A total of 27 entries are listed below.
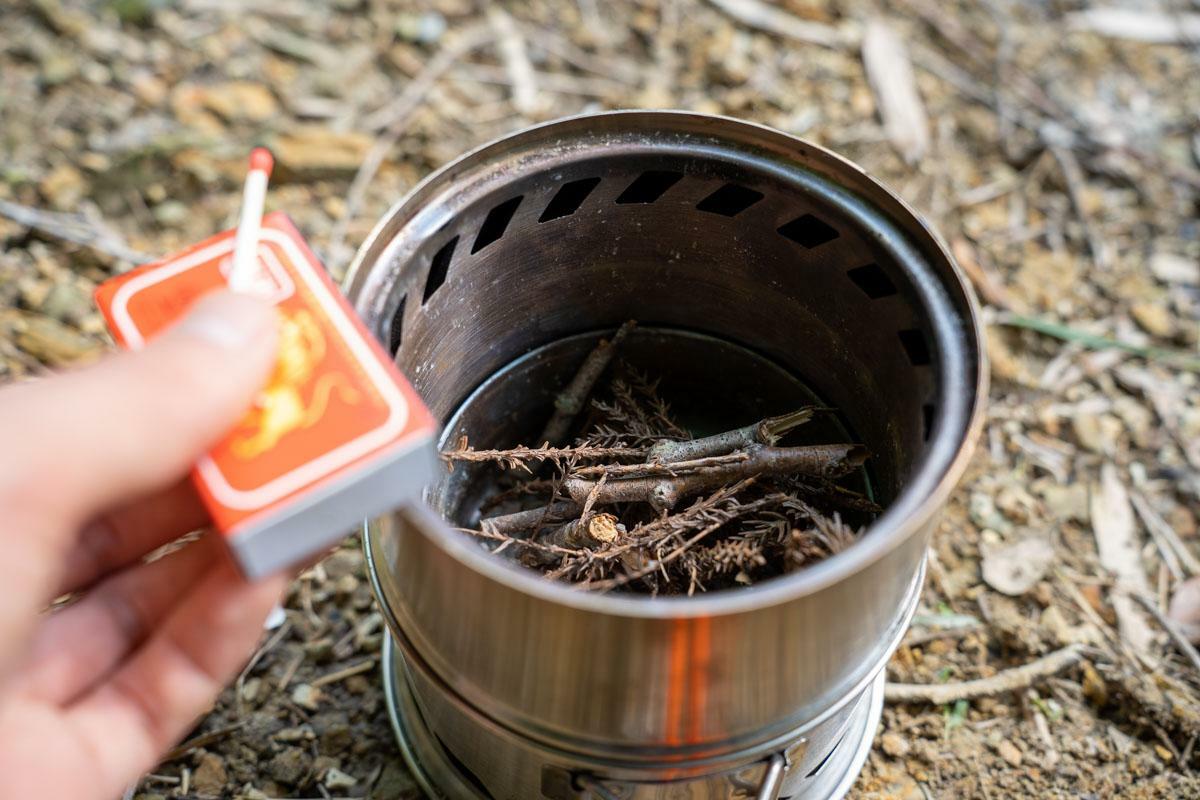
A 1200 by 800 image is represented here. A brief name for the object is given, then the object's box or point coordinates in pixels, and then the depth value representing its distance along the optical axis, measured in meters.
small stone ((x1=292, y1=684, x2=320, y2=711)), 0.43
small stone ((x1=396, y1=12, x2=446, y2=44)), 0.60
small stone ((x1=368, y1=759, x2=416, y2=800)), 0.42
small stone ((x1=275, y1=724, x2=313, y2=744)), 0.42
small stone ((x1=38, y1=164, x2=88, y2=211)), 0.52
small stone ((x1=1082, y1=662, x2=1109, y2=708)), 0.44
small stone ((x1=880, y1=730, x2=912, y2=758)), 0.43
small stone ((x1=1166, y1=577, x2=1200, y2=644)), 0.45
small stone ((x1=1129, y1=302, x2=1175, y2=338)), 0.52
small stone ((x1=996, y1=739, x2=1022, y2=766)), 0.43
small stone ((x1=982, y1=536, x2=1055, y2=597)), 0.46
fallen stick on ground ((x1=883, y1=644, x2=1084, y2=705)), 0.44
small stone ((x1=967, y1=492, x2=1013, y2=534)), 0.47
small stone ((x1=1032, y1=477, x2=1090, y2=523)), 0.47
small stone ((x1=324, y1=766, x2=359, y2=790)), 0.42
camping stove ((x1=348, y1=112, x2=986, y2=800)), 0.33
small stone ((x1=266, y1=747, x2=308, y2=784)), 0.42
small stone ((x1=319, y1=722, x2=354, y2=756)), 0.42
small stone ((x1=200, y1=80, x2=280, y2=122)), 0.56
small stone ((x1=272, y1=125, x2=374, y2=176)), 0.53
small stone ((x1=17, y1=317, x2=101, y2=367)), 0.48
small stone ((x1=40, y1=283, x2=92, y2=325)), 0.49
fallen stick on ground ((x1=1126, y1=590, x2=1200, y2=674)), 0.44
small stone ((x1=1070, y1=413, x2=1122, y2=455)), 0.49
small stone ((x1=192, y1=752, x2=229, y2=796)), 0.41
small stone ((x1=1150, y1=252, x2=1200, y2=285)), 0.54
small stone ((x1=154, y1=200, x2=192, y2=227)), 0.52
